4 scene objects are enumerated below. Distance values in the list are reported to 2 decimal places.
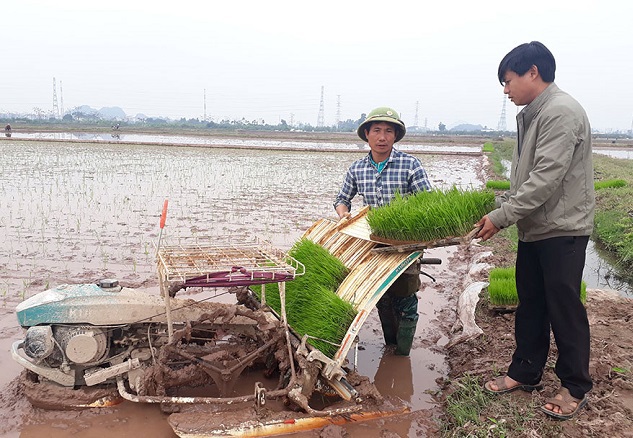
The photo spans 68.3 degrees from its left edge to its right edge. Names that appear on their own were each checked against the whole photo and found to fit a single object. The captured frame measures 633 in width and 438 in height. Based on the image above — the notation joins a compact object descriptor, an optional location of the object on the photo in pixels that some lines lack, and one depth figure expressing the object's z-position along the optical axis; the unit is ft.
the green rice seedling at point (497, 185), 40.63
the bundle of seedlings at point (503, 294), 14.78
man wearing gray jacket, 8.06
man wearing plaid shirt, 12.12
